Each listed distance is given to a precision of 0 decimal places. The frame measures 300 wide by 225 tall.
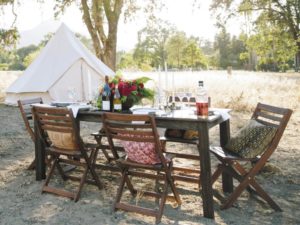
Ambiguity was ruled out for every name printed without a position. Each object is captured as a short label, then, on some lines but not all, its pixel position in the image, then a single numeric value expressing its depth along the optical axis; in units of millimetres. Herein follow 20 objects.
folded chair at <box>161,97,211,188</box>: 3958
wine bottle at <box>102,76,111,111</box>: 3916
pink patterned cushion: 3223
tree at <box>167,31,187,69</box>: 39619
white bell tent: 11094
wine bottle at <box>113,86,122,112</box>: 3867
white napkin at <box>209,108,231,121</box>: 3566
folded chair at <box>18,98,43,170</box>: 4328
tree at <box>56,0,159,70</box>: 13609
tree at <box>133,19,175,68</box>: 47031
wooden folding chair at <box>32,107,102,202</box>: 3572
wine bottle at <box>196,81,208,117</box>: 3346
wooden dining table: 3178
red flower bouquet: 3879
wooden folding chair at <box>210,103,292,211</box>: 3248
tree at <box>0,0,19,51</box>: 14803
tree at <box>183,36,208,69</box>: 39625
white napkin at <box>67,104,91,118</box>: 3850
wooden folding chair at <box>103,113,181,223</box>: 3088
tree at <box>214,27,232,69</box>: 49750
